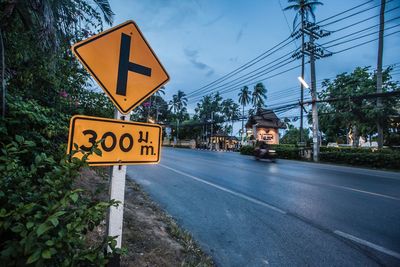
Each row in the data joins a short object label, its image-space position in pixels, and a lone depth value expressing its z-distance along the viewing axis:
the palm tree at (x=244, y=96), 70.31
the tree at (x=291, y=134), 87.75
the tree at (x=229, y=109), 75.50
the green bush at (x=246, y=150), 31.27
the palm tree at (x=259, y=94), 64.06
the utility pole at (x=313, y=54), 22.39
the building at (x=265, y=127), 45.72
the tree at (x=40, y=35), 3.71
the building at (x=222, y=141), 64.05
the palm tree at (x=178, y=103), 83.62
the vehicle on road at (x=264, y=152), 20.38
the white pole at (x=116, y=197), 1.95
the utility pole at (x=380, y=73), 21.10
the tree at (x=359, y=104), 26.19
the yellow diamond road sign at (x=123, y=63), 1.97
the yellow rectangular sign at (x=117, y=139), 1.73
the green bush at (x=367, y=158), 16.73
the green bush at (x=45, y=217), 1.11
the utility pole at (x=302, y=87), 23.49
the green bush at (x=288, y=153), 25.14
